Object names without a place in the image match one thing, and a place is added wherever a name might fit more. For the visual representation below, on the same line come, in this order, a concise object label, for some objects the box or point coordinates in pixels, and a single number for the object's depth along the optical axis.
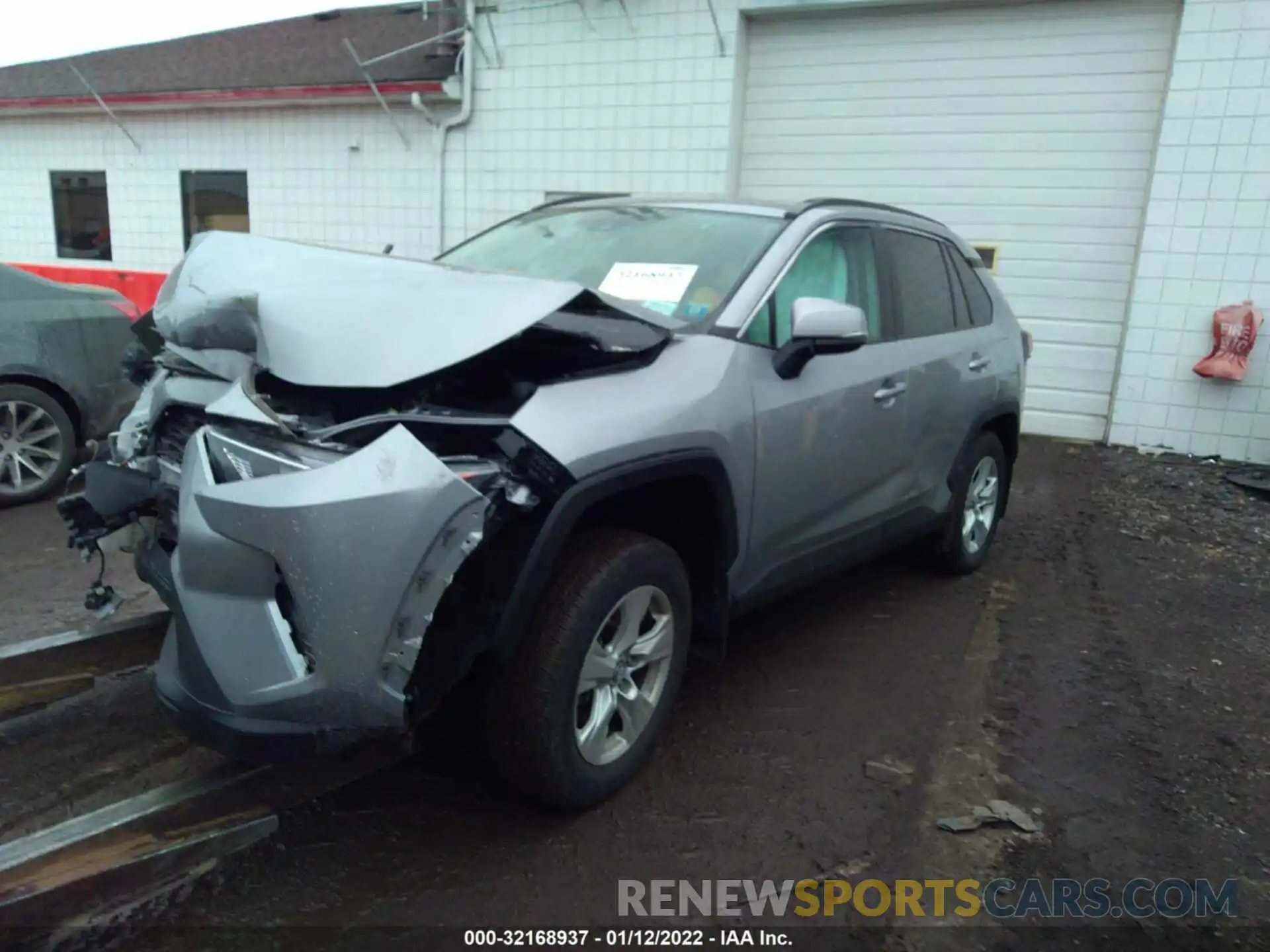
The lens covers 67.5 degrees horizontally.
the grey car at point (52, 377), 5.50
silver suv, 2.18
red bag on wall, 7.85
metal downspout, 10.64
